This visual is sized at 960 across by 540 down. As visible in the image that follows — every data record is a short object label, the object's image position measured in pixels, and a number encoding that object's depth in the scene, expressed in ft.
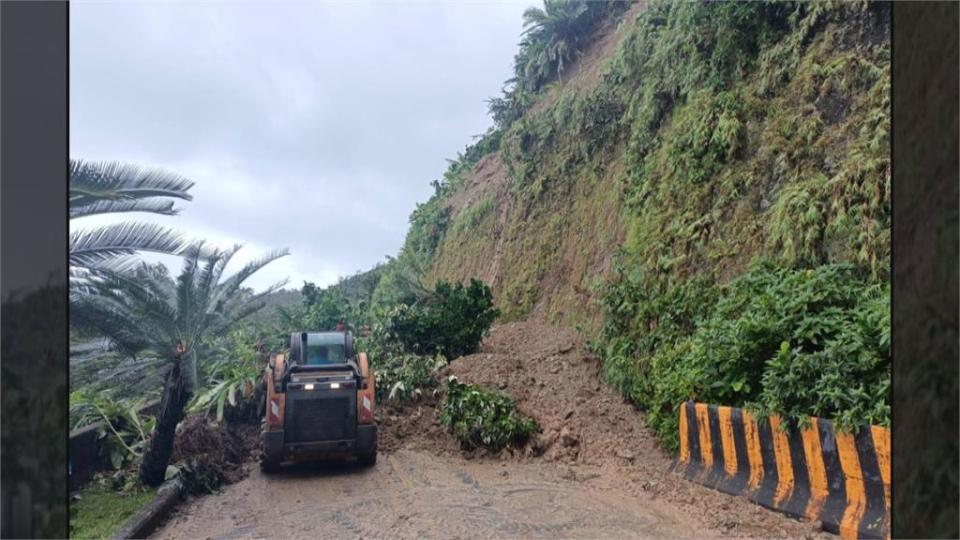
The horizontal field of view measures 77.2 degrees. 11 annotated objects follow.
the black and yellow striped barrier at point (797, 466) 16.60
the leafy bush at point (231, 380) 35.09
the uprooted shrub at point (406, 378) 39.24
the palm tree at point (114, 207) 19.27
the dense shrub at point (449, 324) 47.26
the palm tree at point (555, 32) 80.89
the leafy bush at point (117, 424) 28.60
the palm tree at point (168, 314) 23.49
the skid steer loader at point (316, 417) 29.50
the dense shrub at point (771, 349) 18.75
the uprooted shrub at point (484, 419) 32.55
